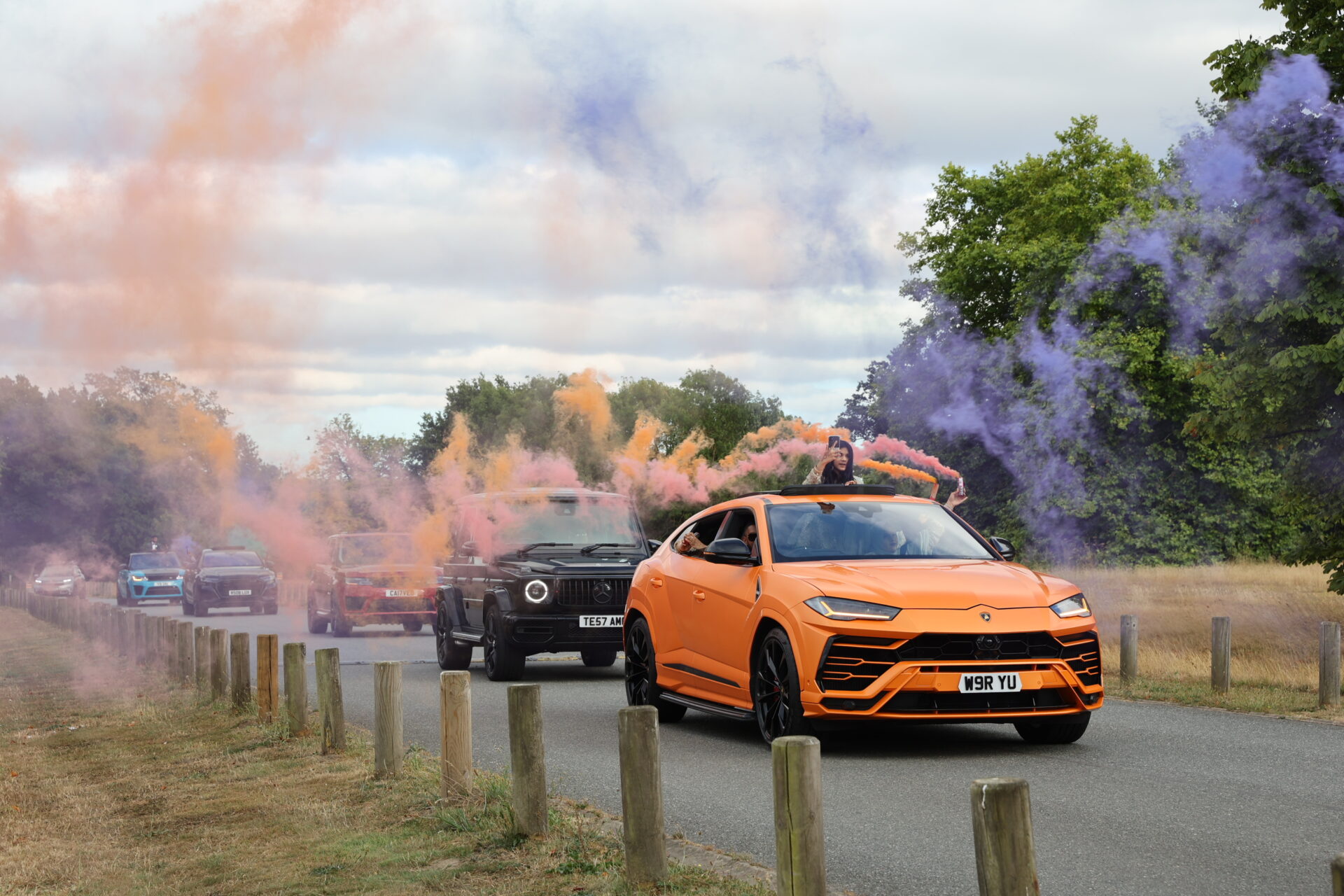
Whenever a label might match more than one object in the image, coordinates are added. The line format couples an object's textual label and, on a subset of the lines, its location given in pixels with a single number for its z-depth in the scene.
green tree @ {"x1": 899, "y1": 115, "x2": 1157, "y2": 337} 44.12
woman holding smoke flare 16.50
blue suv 49.19
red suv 27.73
